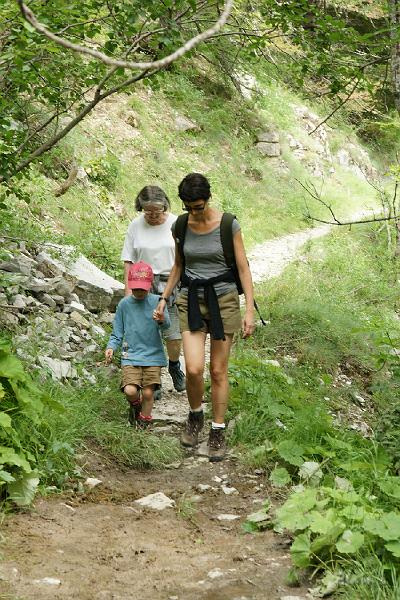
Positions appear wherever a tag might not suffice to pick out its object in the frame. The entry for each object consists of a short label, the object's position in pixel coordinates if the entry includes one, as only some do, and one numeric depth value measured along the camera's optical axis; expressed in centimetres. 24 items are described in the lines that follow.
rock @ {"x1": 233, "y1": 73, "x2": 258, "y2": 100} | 2177
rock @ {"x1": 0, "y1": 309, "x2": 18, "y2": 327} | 611
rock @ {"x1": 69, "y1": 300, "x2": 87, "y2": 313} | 736
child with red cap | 545
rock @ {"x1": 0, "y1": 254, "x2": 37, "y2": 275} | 705
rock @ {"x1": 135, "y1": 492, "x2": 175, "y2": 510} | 427
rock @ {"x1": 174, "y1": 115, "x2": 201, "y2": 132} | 1848
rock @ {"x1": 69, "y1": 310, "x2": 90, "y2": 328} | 715
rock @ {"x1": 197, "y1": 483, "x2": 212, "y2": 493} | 465
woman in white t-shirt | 607
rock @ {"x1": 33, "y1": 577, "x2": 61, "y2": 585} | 310
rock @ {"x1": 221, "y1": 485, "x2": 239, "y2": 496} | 463
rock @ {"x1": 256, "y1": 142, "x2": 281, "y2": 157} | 2136
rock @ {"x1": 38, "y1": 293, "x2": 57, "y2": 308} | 708
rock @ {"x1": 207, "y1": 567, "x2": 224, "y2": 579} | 331
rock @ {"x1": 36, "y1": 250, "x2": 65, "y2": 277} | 785
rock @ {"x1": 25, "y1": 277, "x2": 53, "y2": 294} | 710
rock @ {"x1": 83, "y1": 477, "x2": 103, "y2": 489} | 445
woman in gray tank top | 503
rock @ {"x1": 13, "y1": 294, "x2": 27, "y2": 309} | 657
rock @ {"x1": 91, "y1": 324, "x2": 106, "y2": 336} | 722
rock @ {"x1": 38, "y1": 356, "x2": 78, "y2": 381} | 566
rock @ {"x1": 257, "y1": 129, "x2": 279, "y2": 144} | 2166
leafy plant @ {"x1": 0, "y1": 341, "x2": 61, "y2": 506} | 384
